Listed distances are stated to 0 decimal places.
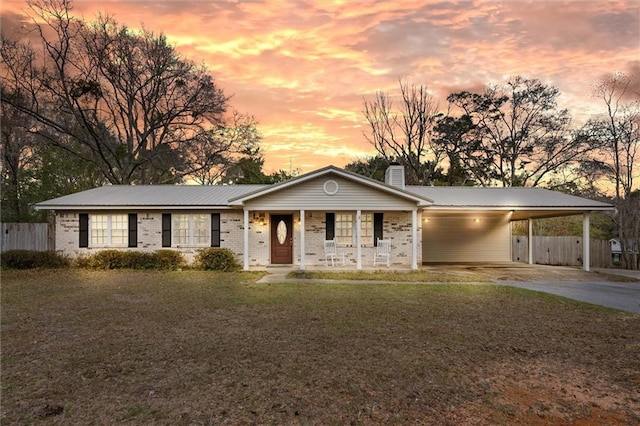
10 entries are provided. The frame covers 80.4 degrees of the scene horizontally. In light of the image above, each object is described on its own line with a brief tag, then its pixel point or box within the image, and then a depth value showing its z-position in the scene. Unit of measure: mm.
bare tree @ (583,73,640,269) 19969
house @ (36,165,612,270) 15258
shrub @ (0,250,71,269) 15227
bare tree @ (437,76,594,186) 28203
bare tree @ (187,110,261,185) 29125
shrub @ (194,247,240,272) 15484
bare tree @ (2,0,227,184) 23562
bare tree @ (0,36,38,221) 22078
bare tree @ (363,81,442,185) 32250
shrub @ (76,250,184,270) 15477
